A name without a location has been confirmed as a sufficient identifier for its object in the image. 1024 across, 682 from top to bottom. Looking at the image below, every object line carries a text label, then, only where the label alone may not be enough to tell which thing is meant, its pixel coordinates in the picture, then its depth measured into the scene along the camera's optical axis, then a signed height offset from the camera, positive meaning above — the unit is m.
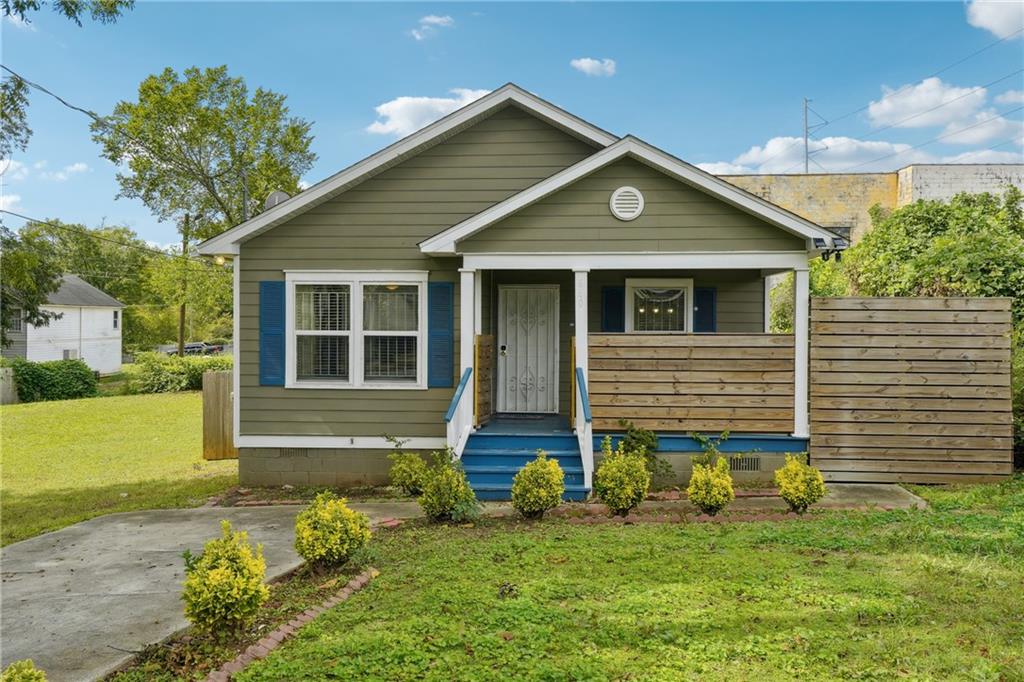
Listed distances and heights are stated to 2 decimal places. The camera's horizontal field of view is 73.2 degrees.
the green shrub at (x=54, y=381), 24.52 -1.44
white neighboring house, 33.75 +0.50
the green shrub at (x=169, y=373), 26.53 -1.21
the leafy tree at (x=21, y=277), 7.91 +0.89
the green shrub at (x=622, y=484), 7.07 -1.46
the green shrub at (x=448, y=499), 6.93 -1.58
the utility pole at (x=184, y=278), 32.03 +2.95
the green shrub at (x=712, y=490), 6.99 -1.50
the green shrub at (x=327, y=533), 5.30 -1.49
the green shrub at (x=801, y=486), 7.03 -1.47
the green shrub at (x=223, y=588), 3.98 -1.44
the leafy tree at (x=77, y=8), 8.46 +4.23
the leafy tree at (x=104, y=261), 51.16 +6.09
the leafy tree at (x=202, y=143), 30.62 +9.07
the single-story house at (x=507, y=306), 8.62 +0.52
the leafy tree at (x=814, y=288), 16.34 +1.35
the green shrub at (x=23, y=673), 3.14 -1.52
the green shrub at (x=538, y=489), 6.96 -1.48
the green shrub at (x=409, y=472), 8.19 -1.54
